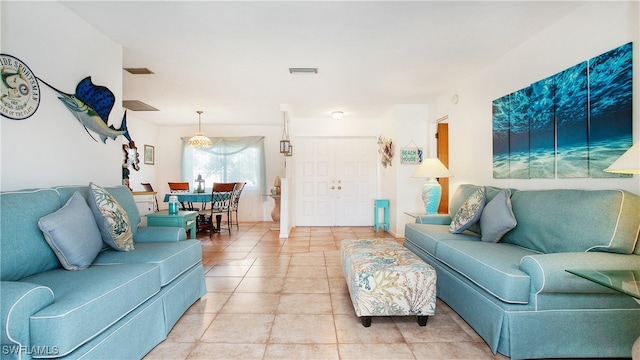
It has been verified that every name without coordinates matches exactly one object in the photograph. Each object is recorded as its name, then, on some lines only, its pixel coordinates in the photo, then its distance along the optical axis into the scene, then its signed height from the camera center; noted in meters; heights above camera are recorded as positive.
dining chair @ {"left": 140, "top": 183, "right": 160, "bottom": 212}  5.86 -0.07
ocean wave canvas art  2.01 +0.49
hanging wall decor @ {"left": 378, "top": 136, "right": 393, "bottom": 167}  5.52 +0.64
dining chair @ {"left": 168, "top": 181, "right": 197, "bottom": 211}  5.89 -0.10
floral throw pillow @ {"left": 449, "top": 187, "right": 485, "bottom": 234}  2.77 -0.29
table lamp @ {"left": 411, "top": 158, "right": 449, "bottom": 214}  4.04 +0.00
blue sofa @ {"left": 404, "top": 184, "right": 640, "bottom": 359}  1.65 -0.60
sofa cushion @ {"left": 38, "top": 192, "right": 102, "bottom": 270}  1.65 -0.29
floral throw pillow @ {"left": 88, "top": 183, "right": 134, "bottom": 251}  2.01 -0.25
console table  3.16 -0.40
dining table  5.16 -0.25
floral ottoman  2.05 -0.75
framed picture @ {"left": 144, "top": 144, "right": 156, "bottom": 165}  6.62 +0.66
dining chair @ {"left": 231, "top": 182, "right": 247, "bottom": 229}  5.97 -0.27
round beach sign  1.88 +0.63
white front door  6.40 +0.06
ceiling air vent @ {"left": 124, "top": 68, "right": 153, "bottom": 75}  3.53 +1.36
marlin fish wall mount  2.40 +0.67
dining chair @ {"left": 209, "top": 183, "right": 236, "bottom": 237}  5.42 -0.32
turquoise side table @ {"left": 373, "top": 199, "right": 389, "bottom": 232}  5.72 -0.55
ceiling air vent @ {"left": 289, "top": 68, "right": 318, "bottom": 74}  3.53 +1.36
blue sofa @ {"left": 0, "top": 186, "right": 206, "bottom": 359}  1.16 -0.52
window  6.99 +0.50
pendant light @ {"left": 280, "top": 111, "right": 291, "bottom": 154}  5.29 +0.68
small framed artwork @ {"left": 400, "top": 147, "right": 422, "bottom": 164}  5.17 +0.47
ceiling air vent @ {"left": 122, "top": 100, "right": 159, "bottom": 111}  4.97 +1.37
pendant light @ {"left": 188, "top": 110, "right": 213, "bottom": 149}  5.86 +0.83
